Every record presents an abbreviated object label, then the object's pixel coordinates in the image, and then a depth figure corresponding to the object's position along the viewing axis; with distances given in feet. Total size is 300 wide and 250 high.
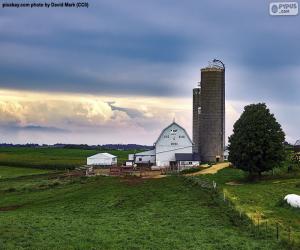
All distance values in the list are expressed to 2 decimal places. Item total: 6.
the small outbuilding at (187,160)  295.11
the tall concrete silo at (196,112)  359.48
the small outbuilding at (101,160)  342.23
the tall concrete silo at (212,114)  308.40
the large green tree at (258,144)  205.16
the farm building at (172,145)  305.73
